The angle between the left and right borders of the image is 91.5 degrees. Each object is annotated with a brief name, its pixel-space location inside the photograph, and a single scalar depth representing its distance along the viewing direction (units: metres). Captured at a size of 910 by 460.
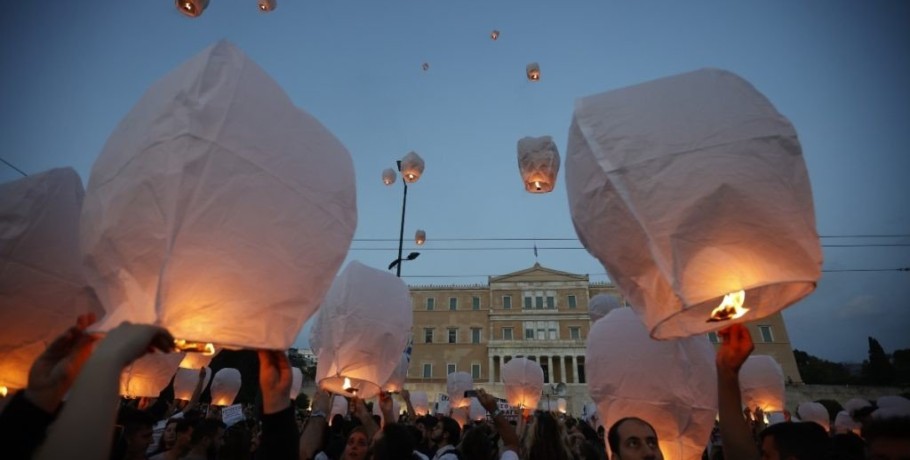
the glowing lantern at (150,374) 3.82
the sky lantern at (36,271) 2.04
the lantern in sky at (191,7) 5.59
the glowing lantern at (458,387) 13.49
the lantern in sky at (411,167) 11.39
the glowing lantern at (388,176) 15.22
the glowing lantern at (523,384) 8.71
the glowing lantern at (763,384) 6.81
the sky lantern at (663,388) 2.94
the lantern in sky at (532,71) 10.39
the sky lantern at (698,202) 1.67
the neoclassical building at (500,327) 55.47
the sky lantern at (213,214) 1.38
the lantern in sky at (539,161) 4.11
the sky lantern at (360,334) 3.48
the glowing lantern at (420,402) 17.14
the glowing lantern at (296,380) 9.27
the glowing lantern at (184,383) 8.19
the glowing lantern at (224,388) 8.91
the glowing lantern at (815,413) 8.18
